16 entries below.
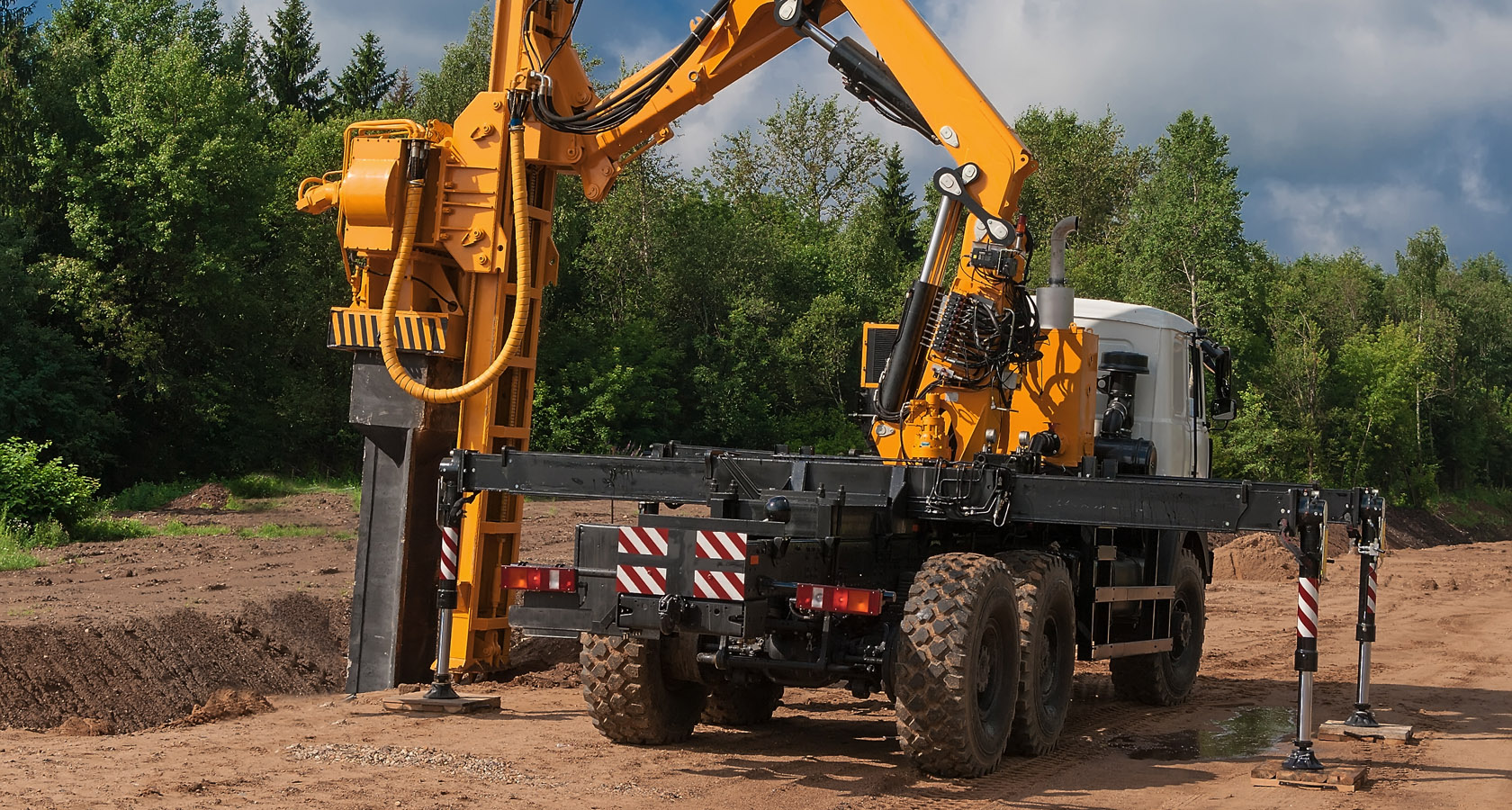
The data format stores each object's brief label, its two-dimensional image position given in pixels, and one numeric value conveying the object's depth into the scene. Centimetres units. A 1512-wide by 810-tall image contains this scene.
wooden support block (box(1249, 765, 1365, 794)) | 844
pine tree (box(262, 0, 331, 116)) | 5484
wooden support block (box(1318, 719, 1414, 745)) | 1013
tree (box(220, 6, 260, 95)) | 5122
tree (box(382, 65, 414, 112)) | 5376
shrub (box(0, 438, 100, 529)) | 2055
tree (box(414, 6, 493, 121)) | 4356
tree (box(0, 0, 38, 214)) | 3316
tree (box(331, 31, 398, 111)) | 5419
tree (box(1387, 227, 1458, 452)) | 5538
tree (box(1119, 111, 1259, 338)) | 4284
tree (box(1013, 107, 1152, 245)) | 6053
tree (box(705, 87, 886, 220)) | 5572
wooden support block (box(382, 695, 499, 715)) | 1012
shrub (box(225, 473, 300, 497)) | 2962
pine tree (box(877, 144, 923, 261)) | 5662
